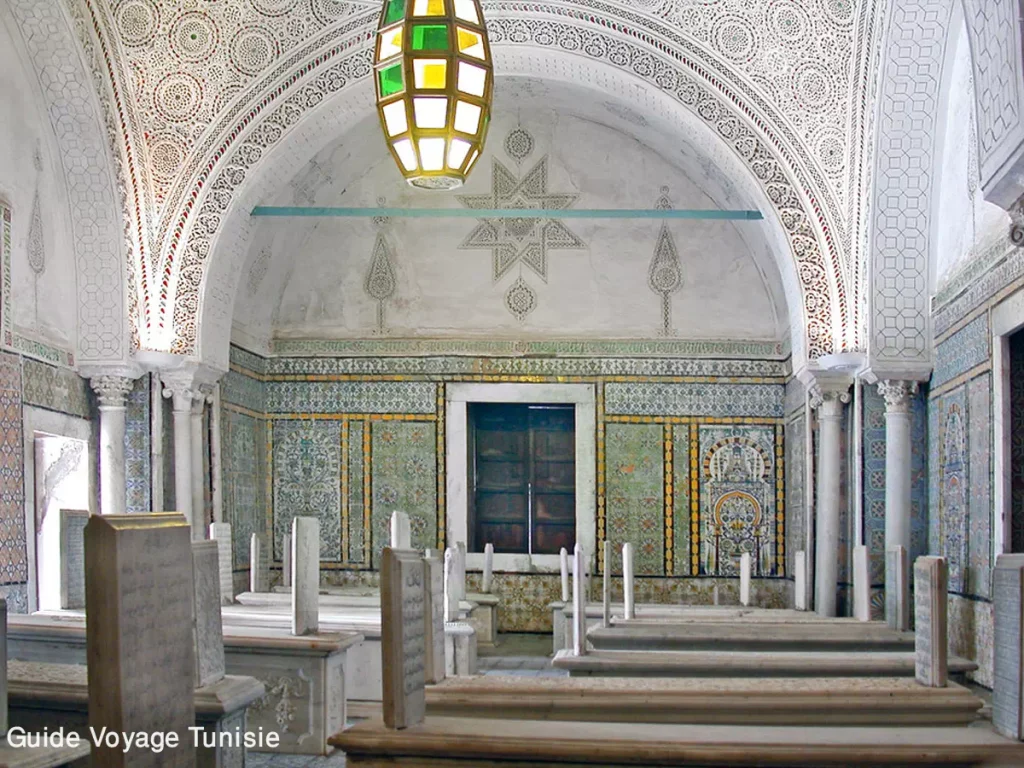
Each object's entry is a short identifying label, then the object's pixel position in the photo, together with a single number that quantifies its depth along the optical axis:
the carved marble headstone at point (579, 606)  6.23
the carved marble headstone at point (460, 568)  8.61
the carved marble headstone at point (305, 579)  6.21
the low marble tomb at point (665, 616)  7.99
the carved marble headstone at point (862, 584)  7.77
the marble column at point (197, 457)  9.69
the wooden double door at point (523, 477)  11.60
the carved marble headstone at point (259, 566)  9.56
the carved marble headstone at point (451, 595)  8.05
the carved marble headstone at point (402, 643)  3.86
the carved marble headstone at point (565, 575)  9.60
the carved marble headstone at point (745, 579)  9.38
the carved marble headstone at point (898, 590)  7.14
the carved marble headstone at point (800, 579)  9.24
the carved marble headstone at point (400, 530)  7.62
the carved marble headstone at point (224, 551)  8.84
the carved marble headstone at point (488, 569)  10.53
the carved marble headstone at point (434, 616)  4.31
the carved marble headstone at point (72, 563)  7.74
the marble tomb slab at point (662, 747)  3.64
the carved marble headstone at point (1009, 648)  3.72
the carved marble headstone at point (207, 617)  4.43
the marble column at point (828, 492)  9.20
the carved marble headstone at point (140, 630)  3.48
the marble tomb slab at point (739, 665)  5.76
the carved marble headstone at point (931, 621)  4.60
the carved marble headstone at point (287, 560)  10.36
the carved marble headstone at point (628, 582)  7.96
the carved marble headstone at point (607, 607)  7.46
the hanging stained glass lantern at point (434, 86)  4.58
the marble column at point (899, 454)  8.34
